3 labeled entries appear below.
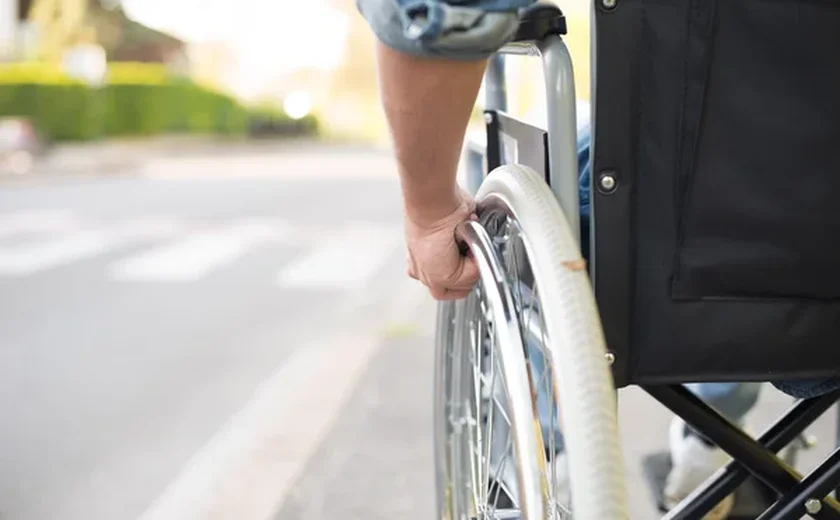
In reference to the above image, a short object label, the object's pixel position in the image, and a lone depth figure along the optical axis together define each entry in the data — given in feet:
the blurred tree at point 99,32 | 112.06
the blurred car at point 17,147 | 58.86
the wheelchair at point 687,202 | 4.96
